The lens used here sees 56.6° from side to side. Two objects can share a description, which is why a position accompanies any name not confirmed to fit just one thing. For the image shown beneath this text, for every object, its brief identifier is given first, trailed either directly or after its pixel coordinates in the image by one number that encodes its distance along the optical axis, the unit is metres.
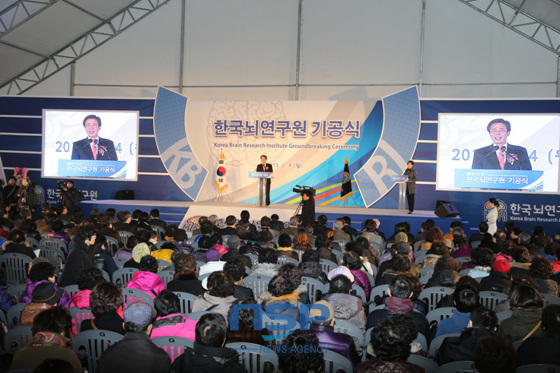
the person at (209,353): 2.58
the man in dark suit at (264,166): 12.06
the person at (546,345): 2.86
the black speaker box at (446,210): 11.27
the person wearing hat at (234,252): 5.57
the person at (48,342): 2.61
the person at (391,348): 2.49
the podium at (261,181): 11.88
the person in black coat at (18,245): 5.81
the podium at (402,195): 12.20
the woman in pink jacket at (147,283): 4.40
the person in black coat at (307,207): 9.73
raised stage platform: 10.89
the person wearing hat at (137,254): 5.38
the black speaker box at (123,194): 13.62
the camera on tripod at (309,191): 9.73
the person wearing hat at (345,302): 3.79
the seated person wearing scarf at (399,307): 3.66
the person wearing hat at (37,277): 4.11
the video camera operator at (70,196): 12.45
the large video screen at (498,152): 11.99
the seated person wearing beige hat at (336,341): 3.06
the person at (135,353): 2.63
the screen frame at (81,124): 13.93
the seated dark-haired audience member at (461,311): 3.48
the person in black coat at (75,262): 5.20
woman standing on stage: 11.56
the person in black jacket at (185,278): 4.43
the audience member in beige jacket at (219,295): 3.65
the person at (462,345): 2.97
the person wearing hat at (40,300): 3.61
